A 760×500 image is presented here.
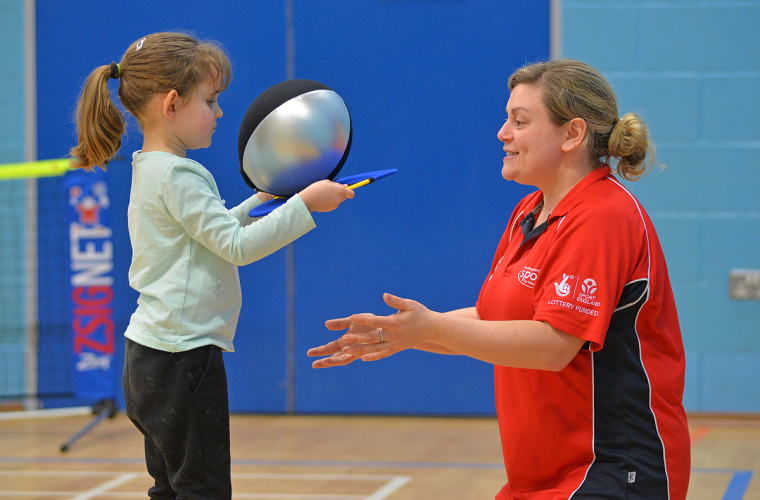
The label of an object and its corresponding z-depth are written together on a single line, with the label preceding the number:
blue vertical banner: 7.43
